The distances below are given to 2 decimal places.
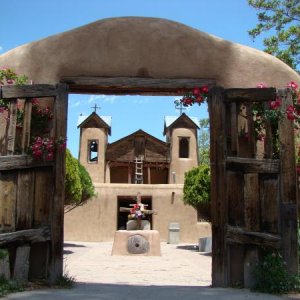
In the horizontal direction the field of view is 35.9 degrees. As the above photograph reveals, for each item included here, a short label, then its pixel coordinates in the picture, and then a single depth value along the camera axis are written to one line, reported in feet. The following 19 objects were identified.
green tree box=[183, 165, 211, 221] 68.69
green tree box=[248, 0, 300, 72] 53.62
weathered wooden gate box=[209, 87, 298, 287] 21.66
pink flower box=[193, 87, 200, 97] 23.63
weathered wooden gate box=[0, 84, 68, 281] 21.67
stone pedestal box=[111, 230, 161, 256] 56.44
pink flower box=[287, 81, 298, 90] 23.47
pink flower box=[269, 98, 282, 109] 22.26
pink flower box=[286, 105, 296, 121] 22.18
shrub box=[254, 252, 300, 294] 20.44
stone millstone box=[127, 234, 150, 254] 56.65
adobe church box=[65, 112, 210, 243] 93.97
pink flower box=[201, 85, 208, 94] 23.68
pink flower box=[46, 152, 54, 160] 22.37
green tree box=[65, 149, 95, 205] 59.52
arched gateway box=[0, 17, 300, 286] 21.88
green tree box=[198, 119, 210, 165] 145.26
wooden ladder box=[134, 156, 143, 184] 119.96
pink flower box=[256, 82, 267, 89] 23.37
